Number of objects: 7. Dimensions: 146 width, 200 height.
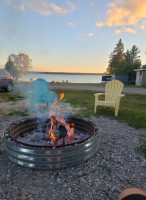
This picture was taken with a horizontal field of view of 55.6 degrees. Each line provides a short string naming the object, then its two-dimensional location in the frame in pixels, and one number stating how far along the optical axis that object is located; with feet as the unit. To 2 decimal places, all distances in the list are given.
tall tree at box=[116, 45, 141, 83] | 69.00
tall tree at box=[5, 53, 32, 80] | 123.03
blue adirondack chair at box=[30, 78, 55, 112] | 14.74
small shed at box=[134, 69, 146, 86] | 56.39
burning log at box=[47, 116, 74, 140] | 7.84
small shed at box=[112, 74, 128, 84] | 65.05
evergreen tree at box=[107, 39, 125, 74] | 122.62
